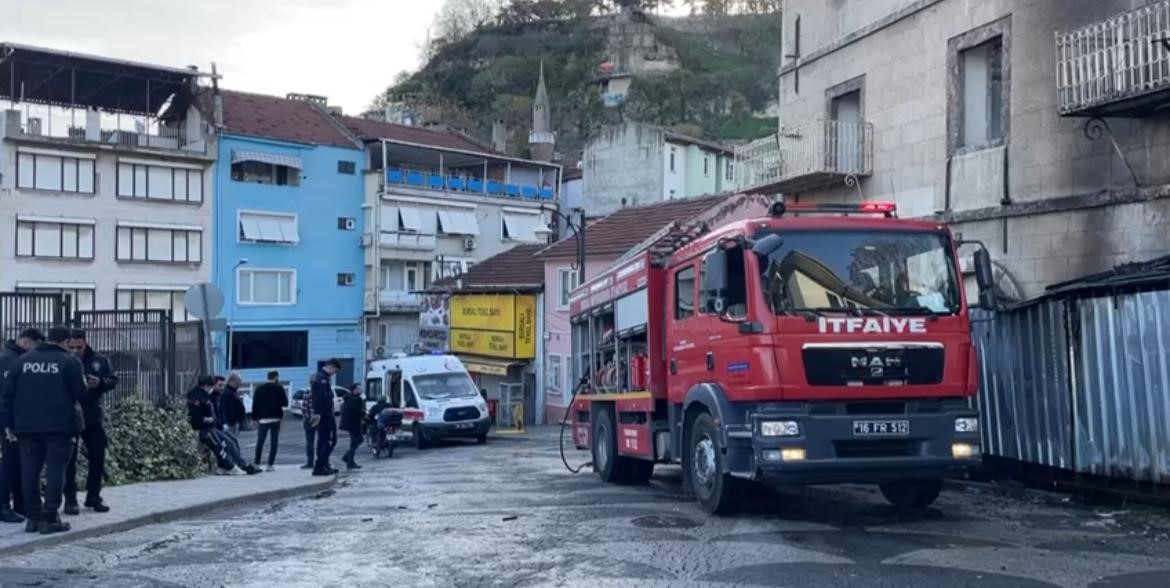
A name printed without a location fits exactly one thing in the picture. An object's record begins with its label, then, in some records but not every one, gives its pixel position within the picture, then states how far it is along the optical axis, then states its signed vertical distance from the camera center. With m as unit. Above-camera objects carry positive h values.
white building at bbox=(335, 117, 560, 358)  55.03 +6.51
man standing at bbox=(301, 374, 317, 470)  18.67 -1.24
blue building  50.84 +4.96
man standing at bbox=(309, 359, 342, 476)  17.94 -0.93
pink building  38.22 +3.08
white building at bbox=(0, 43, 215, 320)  45.66 +6.87
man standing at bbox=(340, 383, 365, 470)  20.83 -1.17
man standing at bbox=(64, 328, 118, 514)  11.79 -0.63
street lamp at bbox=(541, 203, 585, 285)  31.64 +2.89
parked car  44.97 -1.88
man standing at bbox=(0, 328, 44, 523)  10.76 -0.89
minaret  66.06 +12.88
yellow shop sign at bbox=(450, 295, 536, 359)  43.19 +0.99
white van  31.12 -1.20
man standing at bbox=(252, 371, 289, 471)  19.78 -0.91
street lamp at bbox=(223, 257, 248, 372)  49.97 +1.77
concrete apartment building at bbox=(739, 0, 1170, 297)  13.91 +3.16
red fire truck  10.69 -0.05
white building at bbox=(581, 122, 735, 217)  57.91 +9.08
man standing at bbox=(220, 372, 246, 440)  19.31 -0.83
